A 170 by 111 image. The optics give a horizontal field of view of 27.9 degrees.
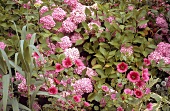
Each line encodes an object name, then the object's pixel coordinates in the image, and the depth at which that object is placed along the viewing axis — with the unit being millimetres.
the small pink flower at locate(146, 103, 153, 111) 1978
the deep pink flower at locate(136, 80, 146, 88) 1940
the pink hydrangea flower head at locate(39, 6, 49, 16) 2566
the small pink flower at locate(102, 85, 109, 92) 2057
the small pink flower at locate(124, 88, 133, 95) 1950
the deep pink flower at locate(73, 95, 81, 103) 1975
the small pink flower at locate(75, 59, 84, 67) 2094
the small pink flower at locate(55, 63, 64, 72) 1995
